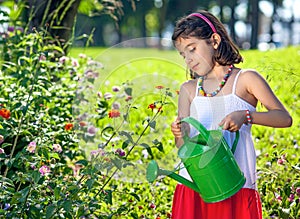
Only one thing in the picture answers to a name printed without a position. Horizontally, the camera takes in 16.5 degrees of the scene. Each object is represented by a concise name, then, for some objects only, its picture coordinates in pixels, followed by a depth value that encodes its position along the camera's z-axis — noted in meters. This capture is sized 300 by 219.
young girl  3.65
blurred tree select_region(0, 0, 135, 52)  7.00
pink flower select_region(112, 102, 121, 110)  4.14
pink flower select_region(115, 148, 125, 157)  3.94
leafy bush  3.89
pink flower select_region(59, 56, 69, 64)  5.77
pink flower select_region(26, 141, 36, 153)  4.08
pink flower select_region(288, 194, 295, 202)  4.27
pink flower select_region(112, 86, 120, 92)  4.85
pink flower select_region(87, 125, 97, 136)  4.36
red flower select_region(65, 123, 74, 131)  4.48
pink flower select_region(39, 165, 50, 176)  3.99
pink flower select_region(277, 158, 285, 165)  4.12
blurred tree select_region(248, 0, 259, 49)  25.38
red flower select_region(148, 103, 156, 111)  3.68
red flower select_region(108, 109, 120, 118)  3.92
